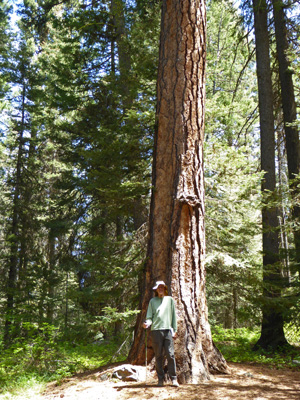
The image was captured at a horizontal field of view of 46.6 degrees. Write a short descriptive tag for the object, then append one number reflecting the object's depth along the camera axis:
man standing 5.24
